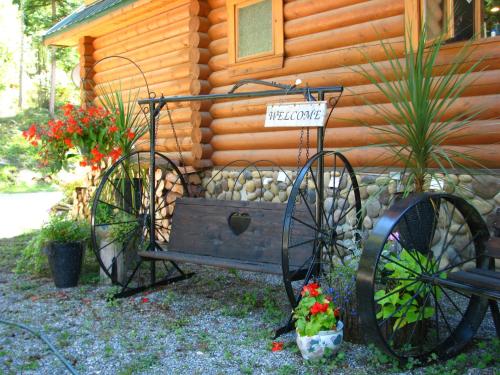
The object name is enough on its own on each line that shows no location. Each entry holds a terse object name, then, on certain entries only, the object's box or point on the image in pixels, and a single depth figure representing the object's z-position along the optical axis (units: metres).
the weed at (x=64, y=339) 3.56
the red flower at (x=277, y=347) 3.35
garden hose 3.06
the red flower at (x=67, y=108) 5.19
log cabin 4.56
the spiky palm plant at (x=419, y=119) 3.12
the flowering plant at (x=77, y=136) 5.08
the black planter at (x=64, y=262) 5.04
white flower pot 3.13
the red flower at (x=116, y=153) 5.27
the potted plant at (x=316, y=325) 3.14
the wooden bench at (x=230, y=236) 3.93
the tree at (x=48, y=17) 20.42
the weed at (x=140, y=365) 3.09
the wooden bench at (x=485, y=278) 2.62
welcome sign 3.61
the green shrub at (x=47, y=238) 5.19
